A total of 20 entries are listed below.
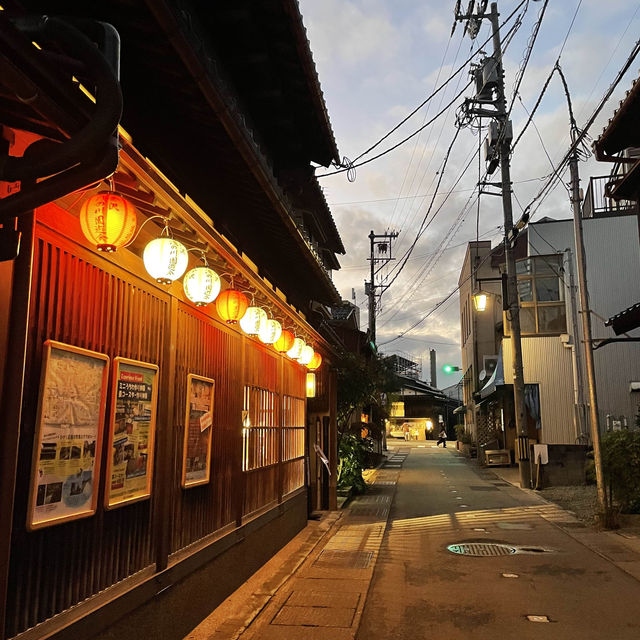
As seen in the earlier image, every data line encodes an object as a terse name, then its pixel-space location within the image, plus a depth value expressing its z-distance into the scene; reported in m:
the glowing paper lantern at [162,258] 5.23
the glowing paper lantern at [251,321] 8.30
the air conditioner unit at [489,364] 39.34
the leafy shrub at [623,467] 13.44
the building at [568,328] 24.22
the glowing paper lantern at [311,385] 14.18
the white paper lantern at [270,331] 8.98
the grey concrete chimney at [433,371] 98.00
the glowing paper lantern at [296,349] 11.21
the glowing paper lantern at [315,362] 13.43
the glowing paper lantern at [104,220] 4.35
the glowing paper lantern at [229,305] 7.53
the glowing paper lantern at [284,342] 10.66
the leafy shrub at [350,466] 19.88
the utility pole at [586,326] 13.11
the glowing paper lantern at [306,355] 12.01
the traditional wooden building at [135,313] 3.29
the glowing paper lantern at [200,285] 6.24
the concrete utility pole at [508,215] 21.09
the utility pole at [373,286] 36.74
